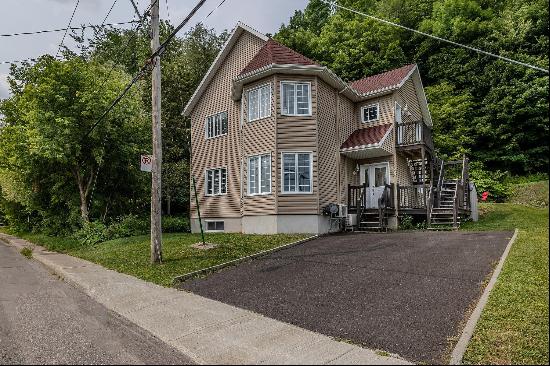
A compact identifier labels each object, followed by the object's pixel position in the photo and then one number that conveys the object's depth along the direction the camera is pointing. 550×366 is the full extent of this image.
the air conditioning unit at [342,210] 18.31
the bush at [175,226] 23.86
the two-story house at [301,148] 17.55
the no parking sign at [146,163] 11.67
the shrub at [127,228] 20.07
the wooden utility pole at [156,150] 11.84
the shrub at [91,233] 19.27
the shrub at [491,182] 23.80
